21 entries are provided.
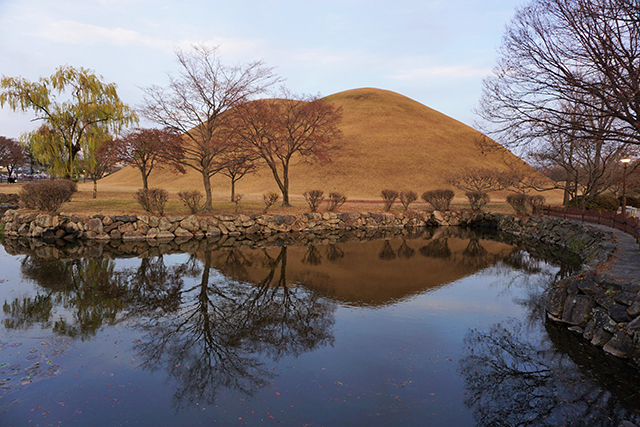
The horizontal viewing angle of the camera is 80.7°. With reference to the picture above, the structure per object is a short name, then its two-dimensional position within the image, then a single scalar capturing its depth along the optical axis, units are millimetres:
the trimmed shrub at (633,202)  31359
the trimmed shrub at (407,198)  27797
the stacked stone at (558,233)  12427
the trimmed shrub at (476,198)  28594
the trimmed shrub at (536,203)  25094
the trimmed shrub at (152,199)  18312
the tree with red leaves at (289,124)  24605
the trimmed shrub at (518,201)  28458
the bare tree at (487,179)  37000
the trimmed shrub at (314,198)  22938
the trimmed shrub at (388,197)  26281
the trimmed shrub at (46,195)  17547
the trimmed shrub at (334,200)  23812
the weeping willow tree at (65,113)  26734
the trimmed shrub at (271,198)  21453
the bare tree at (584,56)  8062
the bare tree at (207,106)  20047
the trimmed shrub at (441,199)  28297
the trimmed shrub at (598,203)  26188
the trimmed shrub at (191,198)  19688
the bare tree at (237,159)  21300
